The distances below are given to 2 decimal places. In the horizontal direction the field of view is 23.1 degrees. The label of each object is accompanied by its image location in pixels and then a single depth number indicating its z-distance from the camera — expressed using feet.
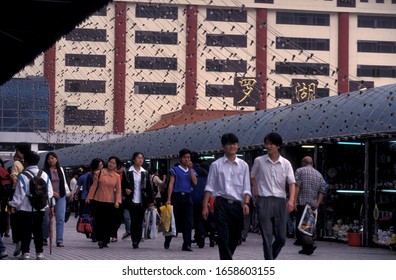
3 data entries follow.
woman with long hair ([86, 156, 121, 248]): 55.77
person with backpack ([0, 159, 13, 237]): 47.91
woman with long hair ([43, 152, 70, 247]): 53.72
